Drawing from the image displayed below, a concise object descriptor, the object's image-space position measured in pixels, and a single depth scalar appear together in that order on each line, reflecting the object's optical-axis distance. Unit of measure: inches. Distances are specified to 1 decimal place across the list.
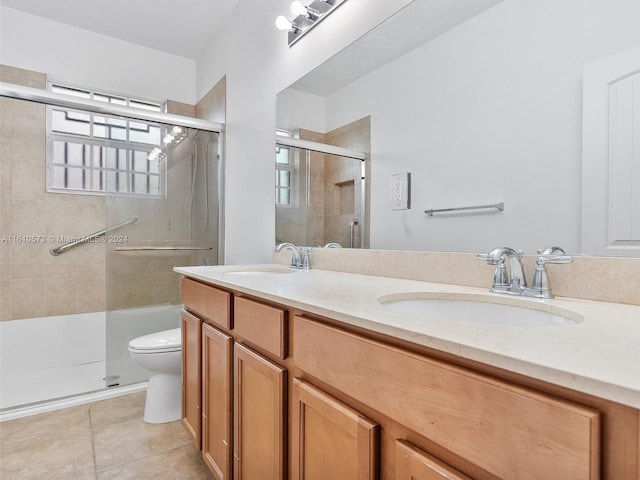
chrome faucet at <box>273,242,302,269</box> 70.1
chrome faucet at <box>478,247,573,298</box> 34.4
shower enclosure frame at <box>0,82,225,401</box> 80.2
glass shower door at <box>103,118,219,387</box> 96.2
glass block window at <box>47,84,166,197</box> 96.4
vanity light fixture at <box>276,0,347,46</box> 67.3
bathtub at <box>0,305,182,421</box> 87.4
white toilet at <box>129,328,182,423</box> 73.5
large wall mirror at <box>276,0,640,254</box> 35.0
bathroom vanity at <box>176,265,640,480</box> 15.5
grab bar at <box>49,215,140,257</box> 109.3
